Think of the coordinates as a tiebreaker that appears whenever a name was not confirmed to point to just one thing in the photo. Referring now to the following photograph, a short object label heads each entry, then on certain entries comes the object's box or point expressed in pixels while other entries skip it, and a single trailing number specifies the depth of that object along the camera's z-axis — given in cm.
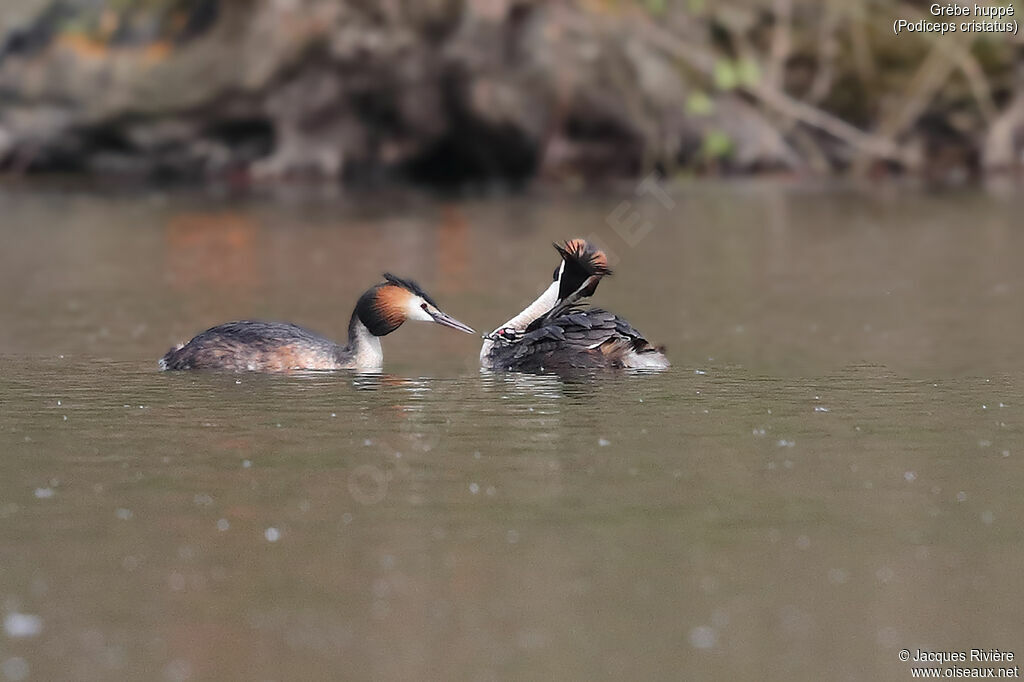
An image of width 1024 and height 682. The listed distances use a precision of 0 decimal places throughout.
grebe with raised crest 2564
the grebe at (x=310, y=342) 2605
